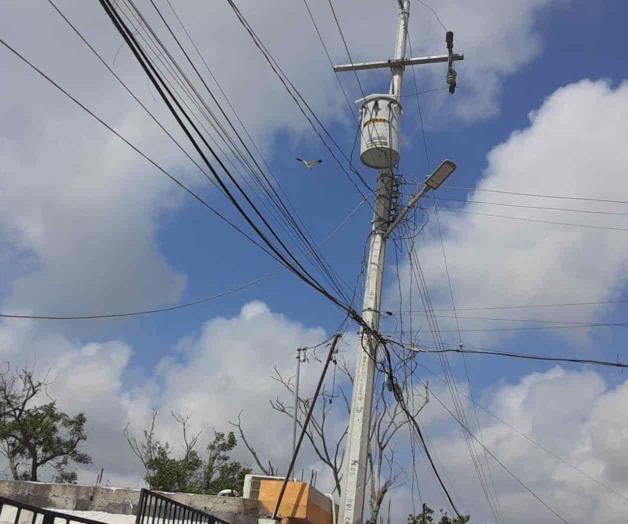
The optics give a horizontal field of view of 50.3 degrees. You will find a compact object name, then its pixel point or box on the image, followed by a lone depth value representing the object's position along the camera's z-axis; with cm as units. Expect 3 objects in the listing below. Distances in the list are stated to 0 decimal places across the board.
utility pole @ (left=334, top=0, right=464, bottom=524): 1040
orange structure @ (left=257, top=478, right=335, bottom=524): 1112
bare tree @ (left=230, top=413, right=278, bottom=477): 3120
